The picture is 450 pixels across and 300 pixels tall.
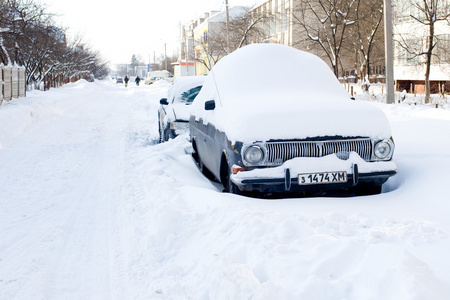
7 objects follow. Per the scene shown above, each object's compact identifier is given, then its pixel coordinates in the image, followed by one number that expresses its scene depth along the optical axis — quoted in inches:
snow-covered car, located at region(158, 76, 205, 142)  401.4
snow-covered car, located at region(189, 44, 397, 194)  186.9
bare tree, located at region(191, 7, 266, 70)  1647.5
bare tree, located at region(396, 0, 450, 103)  927.7
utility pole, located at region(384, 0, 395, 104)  658.3
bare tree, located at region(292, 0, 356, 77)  1216.8
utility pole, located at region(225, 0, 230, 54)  1241.5
